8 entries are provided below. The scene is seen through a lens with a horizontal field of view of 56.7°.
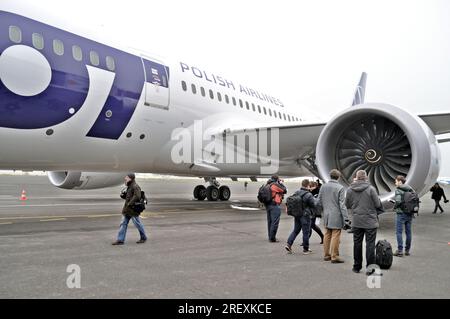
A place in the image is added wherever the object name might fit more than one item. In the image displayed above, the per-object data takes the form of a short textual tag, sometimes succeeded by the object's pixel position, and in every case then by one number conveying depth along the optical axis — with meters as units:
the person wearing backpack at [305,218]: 5.91
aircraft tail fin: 20.89
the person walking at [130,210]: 6.13
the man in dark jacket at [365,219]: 4.79
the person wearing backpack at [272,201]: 6.78
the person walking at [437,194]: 13.49
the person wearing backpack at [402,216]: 5.87
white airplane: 6.64
